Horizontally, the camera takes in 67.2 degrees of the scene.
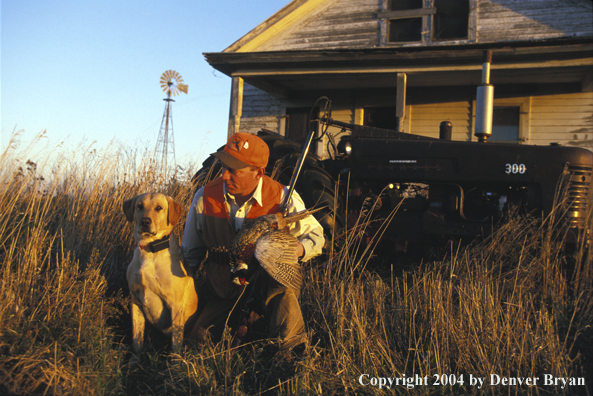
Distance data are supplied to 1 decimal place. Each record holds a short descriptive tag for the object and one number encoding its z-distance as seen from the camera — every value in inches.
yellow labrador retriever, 105.5
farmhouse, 338.0
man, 110.7
